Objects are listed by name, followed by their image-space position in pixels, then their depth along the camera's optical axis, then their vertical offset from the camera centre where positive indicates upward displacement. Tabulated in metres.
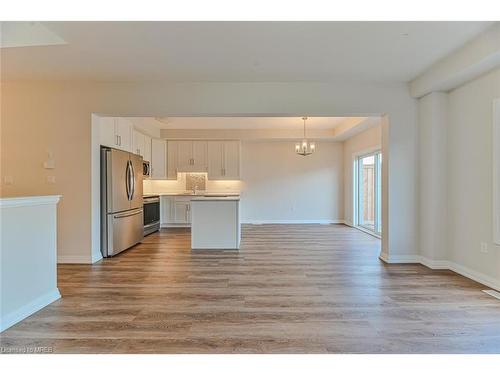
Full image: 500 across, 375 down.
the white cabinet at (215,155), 8.72 +0.89
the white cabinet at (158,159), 8.38 +0.77
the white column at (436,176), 4.29 +0.13
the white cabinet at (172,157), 8.67 +0.84
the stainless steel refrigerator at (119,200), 4.84 -0.21
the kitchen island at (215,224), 5.62 -0.65
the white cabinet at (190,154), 8.67 +0.92
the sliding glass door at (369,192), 7.12 -0.14
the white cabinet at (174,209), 8.46 -0.57
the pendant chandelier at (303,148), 7.43 +0.92
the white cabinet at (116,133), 5.04 +0.96
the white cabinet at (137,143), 6.65 +1.00
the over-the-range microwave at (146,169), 7.40 +0.45
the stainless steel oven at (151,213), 6.96 -0.60
